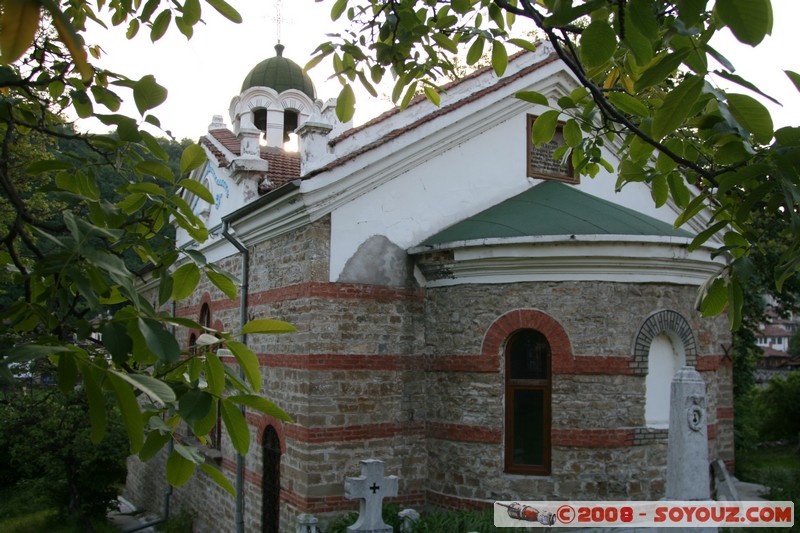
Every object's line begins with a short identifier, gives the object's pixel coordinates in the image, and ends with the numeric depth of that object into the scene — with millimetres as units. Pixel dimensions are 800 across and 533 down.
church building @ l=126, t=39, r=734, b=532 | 9508
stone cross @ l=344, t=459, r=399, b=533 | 8289
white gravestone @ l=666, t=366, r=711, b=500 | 7719
